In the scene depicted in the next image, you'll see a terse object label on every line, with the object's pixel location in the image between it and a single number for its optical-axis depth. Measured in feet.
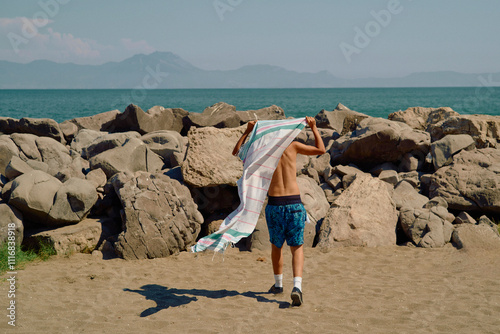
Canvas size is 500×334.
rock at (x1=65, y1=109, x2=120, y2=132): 50.14
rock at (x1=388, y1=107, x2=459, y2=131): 43.11
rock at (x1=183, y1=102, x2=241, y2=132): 45.14
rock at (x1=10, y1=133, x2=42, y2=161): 32.78
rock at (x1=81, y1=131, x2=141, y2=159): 34.55
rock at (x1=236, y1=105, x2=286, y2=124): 46.61
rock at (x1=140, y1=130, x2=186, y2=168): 31.67
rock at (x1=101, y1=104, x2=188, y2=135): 45.01
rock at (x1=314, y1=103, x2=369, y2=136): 39.70
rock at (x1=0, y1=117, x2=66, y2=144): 42.11
